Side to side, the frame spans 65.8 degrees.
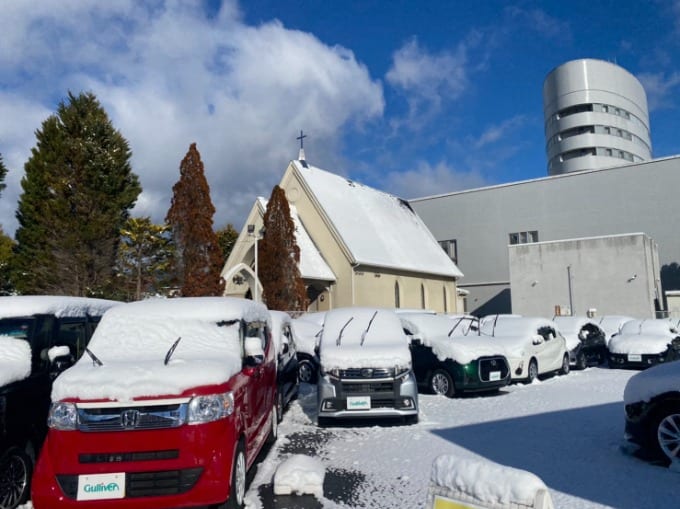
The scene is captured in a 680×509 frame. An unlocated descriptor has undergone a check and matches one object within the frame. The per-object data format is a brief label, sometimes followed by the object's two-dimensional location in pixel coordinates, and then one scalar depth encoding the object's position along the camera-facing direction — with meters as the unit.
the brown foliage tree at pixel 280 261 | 25.28
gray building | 39.72
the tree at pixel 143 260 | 27.50
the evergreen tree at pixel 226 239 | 47.03
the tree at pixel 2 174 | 21.17
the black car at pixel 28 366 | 5.30
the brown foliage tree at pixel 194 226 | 24.47
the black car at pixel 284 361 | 9.42
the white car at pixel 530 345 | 13.14
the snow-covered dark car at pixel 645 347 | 15.95
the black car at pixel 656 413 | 6.11
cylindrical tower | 77.62
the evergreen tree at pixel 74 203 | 24.75
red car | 4.41
